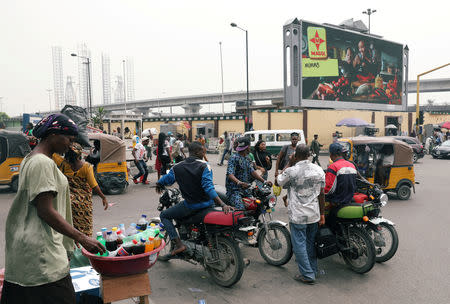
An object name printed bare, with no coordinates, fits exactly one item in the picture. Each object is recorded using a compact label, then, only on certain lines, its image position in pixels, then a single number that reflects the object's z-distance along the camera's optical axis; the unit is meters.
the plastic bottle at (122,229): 3.55
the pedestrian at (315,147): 17.25
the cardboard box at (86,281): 3.12
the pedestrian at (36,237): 2.08
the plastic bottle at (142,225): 3.81
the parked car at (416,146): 19.56
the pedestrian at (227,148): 18.17
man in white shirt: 4.36
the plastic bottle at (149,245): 3.18
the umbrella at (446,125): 33.12
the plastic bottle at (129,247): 3.07
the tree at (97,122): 38.50
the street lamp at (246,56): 30.63
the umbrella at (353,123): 26.27
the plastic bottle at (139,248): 3.09
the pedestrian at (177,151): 13.67
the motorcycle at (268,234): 4.74
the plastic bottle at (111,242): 3.13
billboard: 29.78
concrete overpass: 56.91
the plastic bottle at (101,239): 3.20
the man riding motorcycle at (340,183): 4.77
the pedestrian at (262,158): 8.17
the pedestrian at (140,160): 11.82
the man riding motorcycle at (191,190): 4.21
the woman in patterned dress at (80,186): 4.40
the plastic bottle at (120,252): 3.05
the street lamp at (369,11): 47.50
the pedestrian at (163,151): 11.16
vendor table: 3.02
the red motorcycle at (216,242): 4.19
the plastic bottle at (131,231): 3.60
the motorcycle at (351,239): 4.52
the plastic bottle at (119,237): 3.23
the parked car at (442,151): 21.77
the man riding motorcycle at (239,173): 5.13
